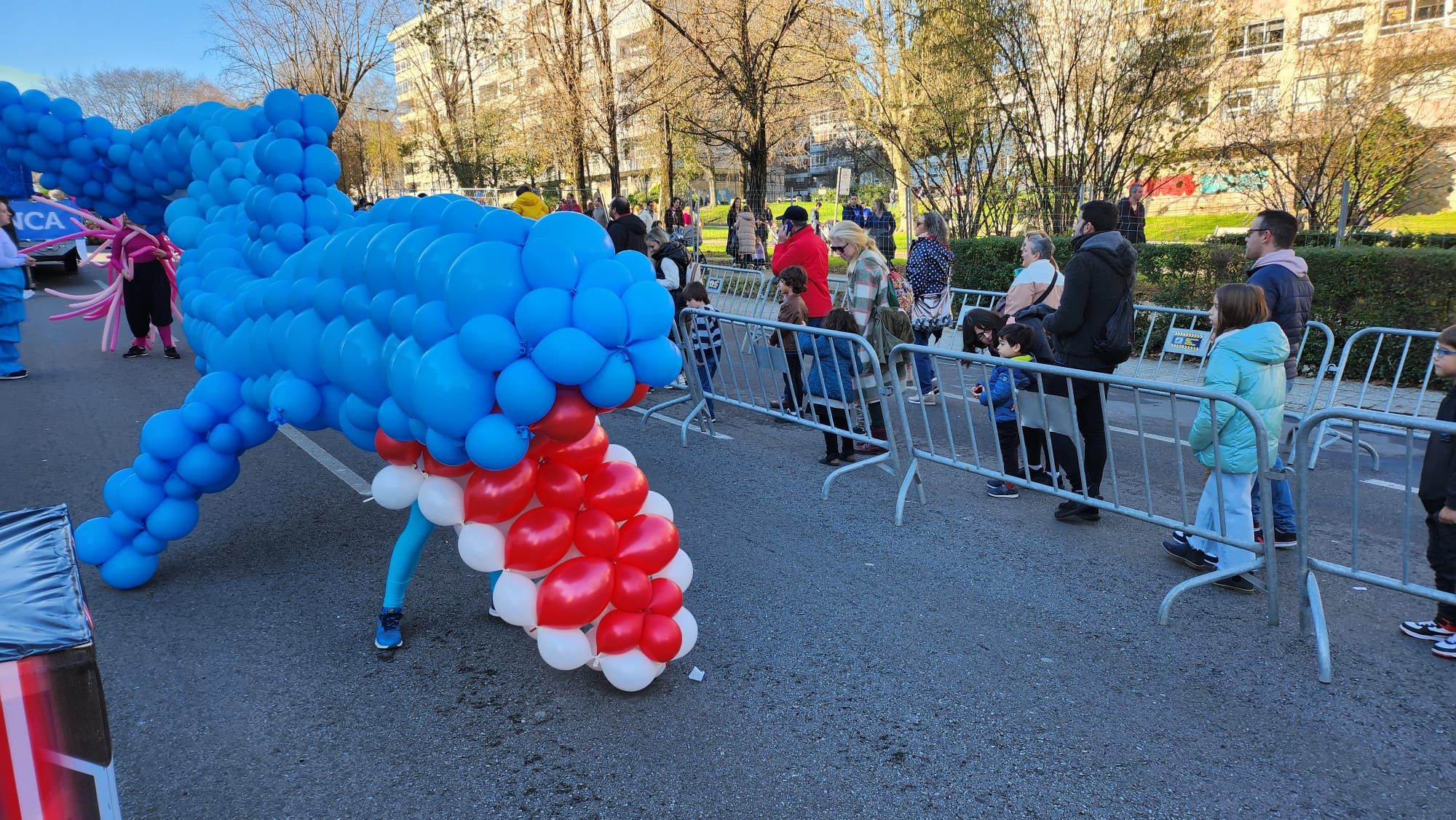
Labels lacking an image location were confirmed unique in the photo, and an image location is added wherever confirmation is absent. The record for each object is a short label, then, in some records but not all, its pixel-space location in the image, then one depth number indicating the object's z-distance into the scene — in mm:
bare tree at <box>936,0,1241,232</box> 13484
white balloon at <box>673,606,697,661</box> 3613
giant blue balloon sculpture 2979
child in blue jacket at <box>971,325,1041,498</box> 5590
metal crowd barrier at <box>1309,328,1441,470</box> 7918
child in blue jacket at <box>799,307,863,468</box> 6250
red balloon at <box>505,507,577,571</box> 3332
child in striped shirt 7781
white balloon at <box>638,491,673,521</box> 3715
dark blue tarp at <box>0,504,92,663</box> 1507
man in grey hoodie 5590
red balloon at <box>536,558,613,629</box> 3314
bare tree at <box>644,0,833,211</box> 17344
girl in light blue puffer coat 4344
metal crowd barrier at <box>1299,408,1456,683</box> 3521
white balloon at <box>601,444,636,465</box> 3781
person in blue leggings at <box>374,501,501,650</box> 3939
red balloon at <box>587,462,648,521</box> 3465
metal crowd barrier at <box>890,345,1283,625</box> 4215
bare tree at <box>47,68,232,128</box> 41812
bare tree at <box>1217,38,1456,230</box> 13523
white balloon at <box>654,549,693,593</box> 3637
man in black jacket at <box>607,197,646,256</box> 10852
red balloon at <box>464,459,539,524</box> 3350
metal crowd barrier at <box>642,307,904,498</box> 6055
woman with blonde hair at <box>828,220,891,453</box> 7395
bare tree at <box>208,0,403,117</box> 31641
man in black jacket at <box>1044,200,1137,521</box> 5410
